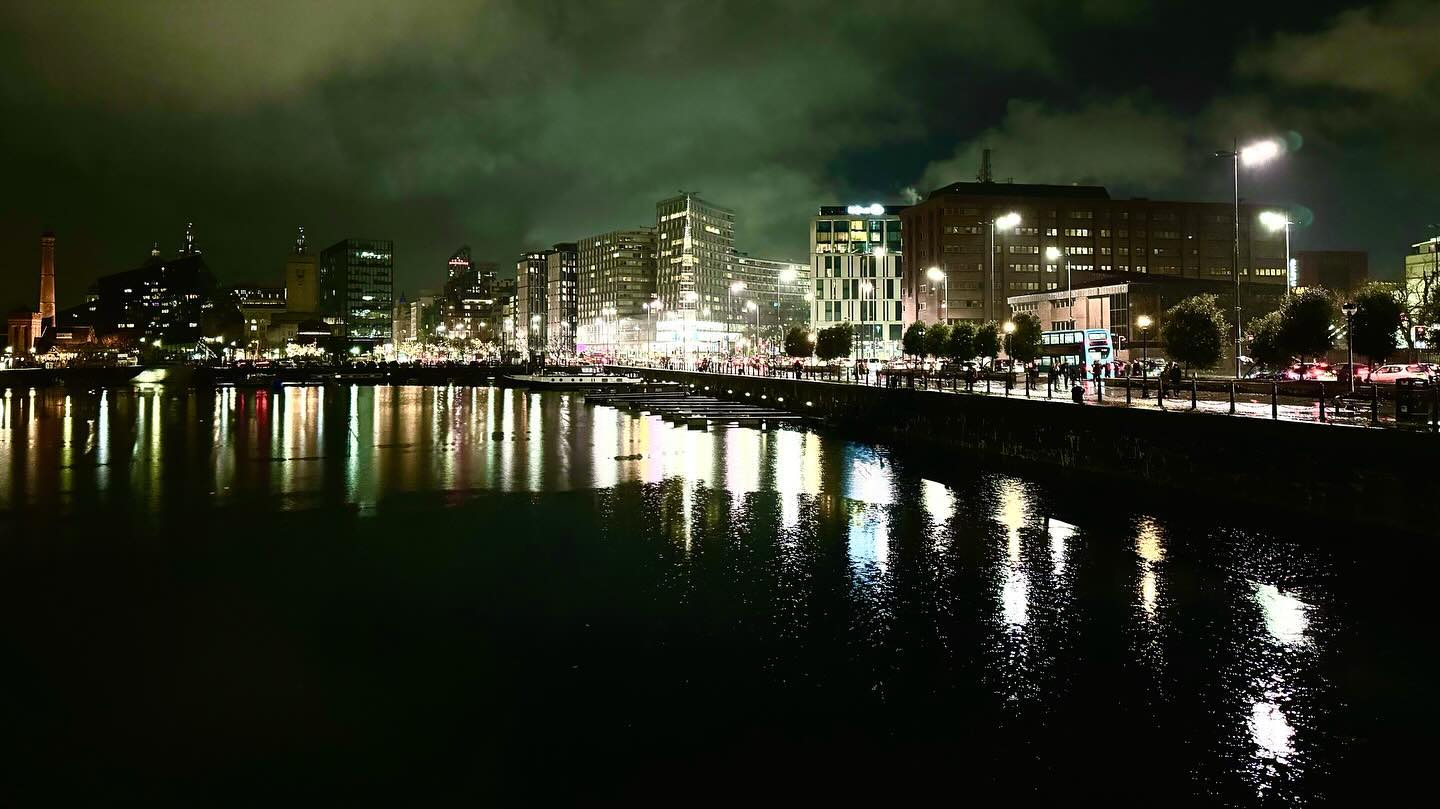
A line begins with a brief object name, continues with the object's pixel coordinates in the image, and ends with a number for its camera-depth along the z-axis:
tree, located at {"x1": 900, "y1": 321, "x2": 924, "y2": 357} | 84.56
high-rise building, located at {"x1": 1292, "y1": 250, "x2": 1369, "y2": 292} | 165.62
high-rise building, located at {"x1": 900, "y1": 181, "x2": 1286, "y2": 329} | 153.62
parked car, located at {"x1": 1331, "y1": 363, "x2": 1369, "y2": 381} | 42.90
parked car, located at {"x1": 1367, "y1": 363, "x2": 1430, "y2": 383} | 43.25
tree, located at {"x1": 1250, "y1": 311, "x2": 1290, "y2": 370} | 46.81
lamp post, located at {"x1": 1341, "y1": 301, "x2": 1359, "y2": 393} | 37.25
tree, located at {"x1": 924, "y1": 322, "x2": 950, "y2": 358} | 78.94
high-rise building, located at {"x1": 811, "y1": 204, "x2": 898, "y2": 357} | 175.25
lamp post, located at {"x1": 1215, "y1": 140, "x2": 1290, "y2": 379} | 37.06
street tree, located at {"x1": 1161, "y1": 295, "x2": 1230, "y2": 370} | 46.78
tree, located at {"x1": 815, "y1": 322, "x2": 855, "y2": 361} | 96.12
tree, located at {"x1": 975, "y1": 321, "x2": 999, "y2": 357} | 70.38
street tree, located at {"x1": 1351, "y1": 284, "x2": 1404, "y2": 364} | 41.97
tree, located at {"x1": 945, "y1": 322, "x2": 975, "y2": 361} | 72.19
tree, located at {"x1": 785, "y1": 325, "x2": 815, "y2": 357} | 108.00
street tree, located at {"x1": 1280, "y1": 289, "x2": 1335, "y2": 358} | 44.38
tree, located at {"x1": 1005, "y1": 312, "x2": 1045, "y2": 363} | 66.56
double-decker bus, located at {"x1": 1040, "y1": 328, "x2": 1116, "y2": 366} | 64.12
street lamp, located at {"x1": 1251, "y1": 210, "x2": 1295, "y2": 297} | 49.06
